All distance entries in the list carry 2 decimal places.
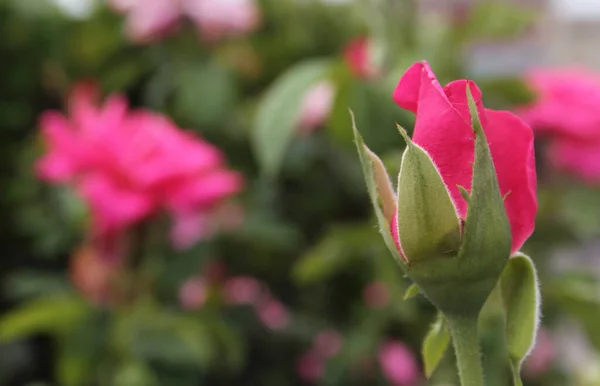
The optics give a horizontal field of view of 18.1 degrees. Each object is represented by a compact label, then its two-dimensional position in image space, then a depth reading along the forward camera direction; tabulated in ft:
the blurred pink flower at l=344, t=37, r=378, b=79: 2.78
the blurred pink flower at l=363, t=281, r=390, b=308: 3.37
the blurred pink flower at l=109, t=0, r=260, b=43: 4.04
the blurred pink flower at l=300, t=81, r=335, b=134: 3.59
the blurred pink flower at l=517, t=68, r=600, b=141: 2.90
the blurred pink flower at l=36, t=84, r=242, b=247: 2.78
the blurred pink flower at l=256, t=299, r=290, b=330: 4.12
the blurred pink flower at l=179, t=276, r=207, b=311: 3.67
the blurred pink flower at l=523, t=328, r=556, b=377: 4.15
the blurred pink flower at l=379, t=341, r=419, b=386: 4.07
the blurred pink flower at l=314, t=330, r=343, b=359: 4.03
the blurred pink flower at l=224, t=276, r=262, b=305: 4.09
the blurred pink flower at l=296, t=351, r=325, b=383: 4.14
